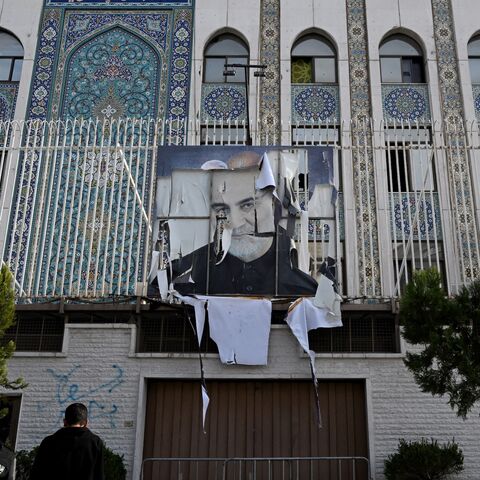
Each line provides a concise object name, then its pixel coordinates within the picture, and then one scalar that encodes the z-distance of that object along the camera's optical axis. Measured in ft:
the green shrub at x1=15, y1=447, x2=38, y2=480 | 35.12
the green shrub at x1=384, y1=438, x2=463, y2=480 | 34.83
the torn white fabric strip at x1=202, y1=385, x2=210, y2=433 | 36.94
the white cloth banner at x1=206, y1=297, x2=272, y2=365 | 38.78
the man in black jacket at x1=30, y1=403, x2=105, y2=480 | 17.06
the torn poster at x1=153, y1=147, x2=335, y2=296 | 40.16
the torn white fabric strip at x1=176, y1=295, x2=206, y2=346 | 38.47
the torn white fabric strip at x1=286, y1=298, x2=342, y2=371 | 38.34
